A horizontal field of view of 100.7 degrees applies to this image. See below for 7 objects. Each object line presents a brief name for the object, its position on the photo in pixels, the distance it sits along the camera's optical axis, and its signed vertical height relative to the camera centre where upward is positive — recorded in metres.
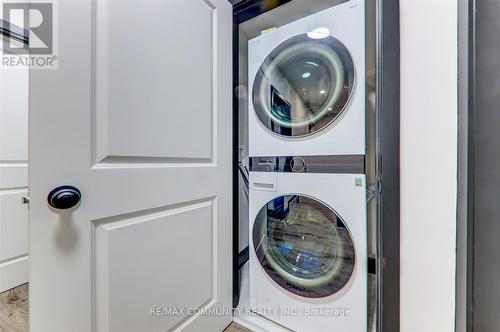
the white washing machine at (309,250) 0.88 -0.42
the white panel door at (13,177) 1.10 -0.08
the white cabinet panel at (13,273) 1.18 -0.63
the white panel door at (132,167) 0.53 -0.01
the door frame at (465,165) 0.61 +0.00
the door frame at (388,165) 0.78 +0.00
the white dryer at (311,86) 0.86 +0.37
